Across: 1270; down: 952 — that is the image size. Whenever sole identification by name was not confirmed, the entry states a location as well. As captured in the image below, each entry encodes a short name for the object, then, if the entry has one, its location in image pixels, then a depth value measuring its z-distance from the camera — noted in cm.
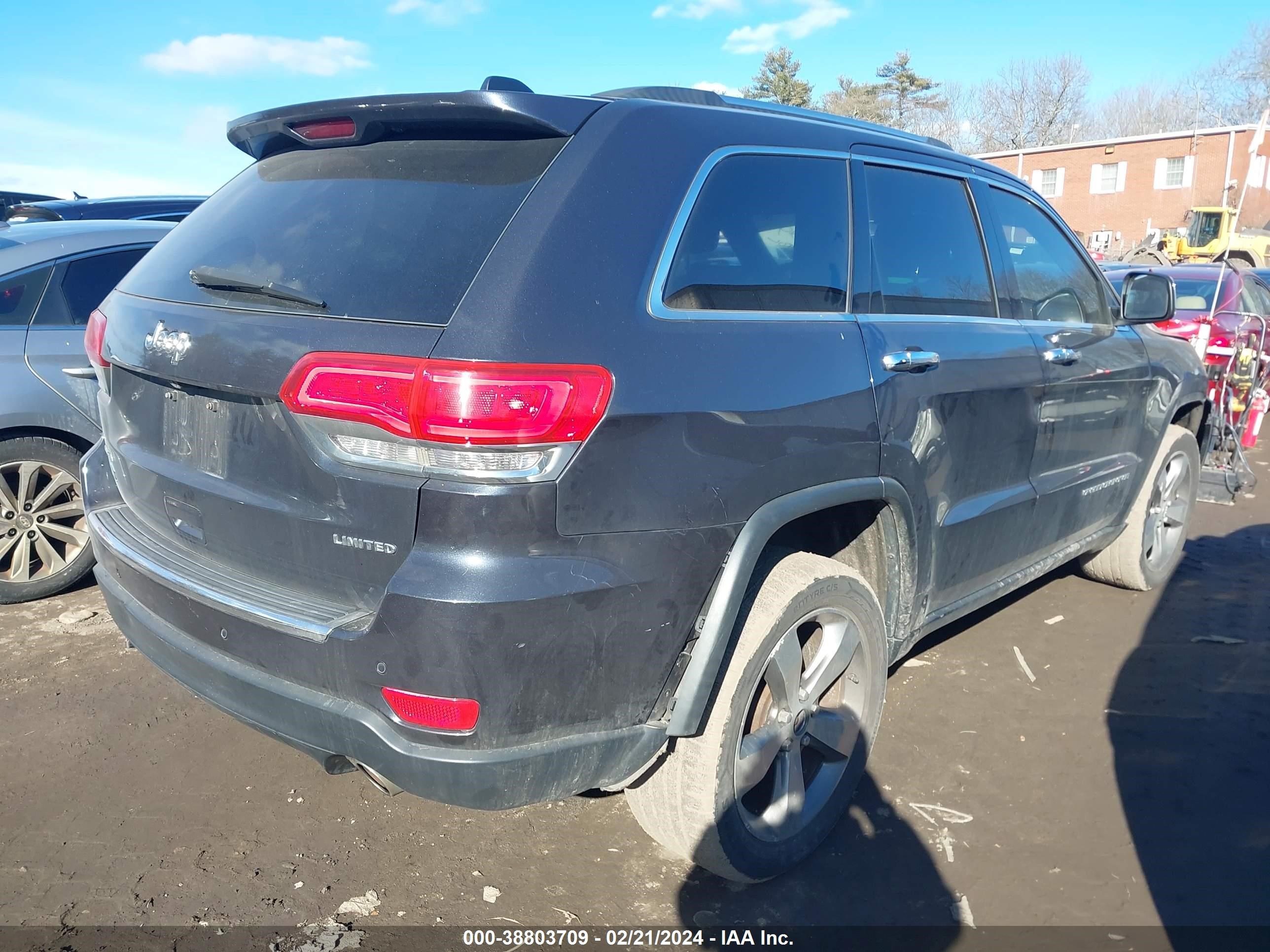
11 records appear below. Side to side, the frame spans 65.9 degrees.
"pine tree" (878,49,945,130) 5300
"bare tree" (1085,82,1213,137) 5748
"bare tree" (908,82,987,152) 5506
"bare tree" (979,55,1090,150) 5753
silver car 442
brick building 3722
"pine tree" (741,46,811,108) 4638
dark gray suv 198
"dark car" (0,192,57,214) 1214
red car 712
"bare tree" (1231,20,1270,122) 4978
